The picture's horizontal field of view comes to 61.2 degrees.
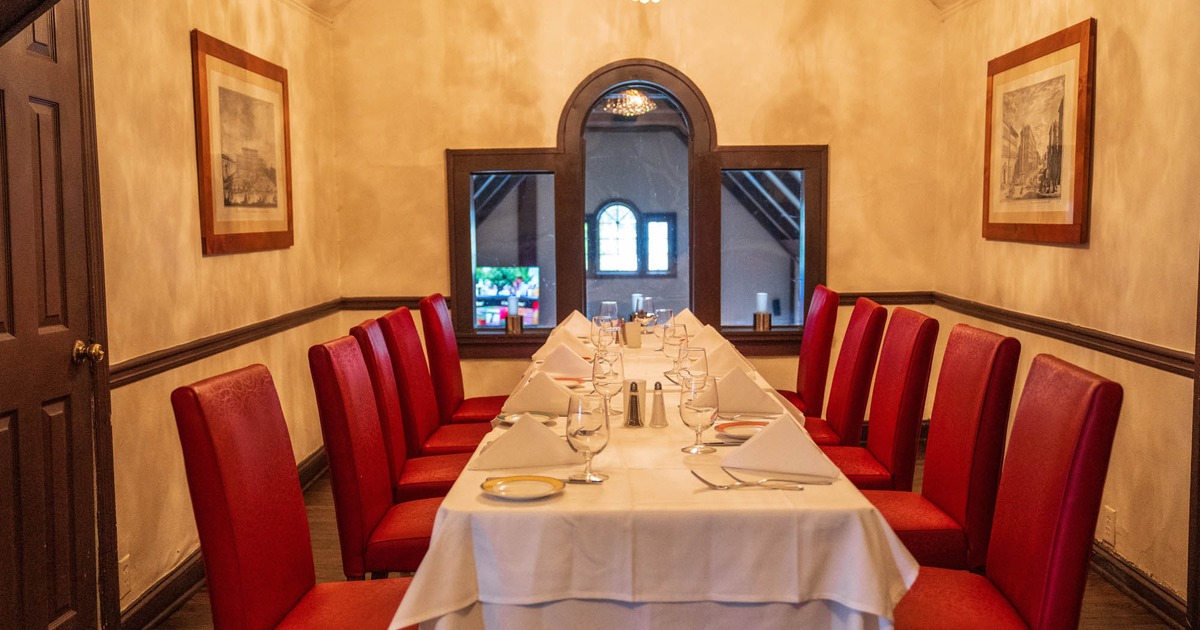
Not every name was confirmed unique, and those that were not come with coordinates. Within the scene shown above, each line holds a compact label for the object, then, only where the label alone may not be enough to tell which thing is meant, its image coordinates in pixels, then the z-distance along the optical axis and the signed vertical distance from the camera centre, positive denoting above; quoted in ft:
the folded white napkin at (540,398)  9.87 -1.36
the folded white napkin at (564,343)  13.79 -1.19
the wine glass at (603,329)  13.79 -0.98
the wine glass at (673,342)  11.81 -1.12
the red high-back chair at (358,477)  8.96 -1.98
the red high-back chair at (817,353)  15.05 -1.45
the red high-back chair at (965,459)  8.81 -1.83
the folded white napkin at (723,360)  12.02 -1.25
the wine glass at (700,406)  7.78 -1.14
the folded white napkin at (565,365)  11.95 -1.25
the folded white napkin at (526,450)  7.66 -1.45
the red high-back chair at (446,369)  14.53 -1.61
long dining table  6.56 -1.98
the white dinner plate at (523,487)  6.82 -1.58
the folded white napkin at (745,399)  9.77 -1.37
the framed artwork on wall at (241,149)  13.64 +1.65
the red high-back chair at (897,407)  10.64 -1.64
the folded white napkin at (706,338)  14.07 -1.16
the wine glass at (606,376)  9.08 -1.12
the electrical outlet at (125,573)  11.34 -3.48
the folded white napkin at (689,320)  15.83 -1.01
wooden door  9.31 -0.72
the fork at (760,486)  7.05 -1.59
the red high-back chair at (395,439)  10.75 -1.96
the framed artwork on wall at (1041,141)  13.53 +1.68
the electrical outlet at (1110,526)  13.00 -3.50
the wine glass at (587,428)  7.08 -1.18
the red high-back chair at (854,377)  12.73 -1.54
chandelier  25.21 +3.94
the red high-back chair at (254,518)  6.64 -1.78
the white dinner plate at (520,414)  9.45 -1.50
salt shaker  9.13 -1.38
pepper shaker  9.19 -1.34
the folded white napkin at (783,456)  7.27 -1.44
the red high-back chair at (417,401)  12.21 -1.79
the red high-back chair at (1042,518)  6.51 -1.79
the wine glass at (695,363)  9.59 -1.04
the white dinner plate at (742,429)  8.52 -1.46
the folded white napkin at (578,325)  15.85 -1.06
